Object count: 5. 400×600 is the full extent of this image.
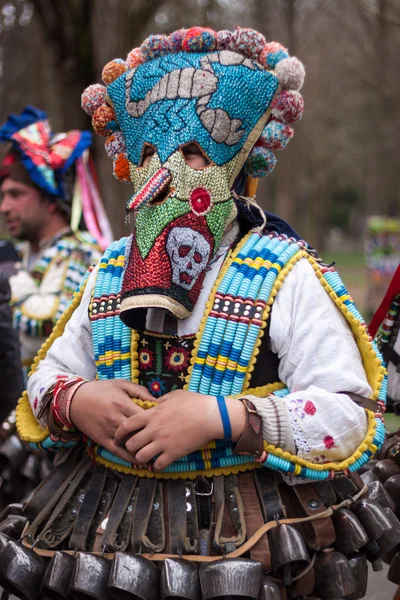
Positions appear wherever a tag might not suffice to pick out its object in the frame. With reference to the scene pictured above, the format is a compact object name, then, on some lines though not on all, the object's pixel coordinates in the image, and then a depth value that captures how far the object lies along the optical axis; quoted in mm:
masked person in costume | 1948
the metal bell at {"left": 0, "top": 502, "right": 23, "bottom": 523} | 2385
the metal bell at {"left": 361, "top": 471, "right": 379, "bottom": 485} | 2501
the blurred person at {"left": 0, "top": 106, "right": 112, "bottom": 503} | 4301
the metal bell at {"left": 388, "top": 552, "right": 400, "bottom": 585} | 2559
